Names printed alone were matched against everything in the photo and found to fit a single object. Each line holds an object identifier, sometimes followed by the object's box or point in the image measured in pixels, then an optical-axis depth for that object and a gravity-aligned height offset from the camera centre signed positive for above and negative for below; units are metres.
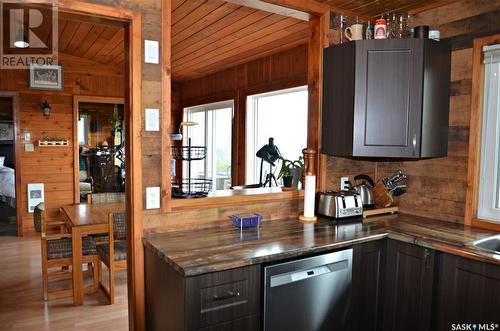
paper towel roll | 2.59 -0.35
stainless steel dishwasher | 1.82 -0.76
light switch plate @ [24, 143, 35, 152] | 5.62 -0.10
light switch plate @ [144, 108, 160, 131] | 2.07 +0.13
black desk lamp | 3.59 -0.10
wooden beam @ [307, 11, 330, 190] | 2.68 +0.44
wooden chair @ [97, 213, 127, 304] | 3.26 -0.98
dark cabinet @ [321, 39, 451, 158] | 2.36 +0.31
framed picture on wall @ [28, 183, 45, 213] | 5.64 -0.81
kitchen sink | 2.13 -0.55
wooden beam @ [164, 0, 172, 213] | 2.10 +0.24
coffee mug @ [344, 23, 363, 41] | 2.55 +0.76
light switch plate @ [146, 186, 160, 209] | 2.10 -0.31
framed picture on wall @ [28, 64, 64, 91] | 5.51 +0.93
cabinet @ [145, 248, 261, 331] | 1.63 -0.70
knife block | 2.87 -0.39
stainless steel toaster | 2.58 -0.41
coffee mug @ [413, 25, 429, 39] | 2.38 +0.72
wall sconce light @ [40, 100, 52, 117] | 5.64 +0.48
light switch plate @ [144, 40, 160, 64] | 2.05 +0.49
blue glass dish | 2.30 -0.47
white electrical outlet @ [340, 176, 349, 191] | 2.89 -0.30
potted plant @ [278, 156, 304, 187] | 2.93 -0.24
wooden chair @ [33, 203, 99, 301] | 3.31 -1.01
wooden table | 3.26 -0.79
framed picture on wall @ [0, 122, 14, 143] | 7.71 +0.16
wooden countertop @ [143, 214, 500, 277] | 1.75 -0.52
